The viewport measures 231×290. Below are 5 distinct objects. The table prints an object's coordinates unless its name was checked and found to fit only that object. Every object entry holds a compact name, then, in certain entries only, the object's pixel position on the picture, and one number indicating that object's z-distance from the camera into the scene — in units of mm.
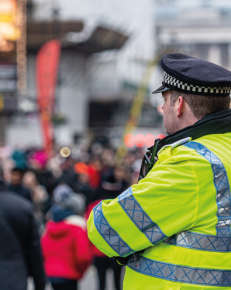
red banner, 37074
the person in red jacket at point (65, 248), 8492
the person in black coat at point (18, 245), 5718
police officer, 3219
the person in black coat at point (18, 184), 12675
